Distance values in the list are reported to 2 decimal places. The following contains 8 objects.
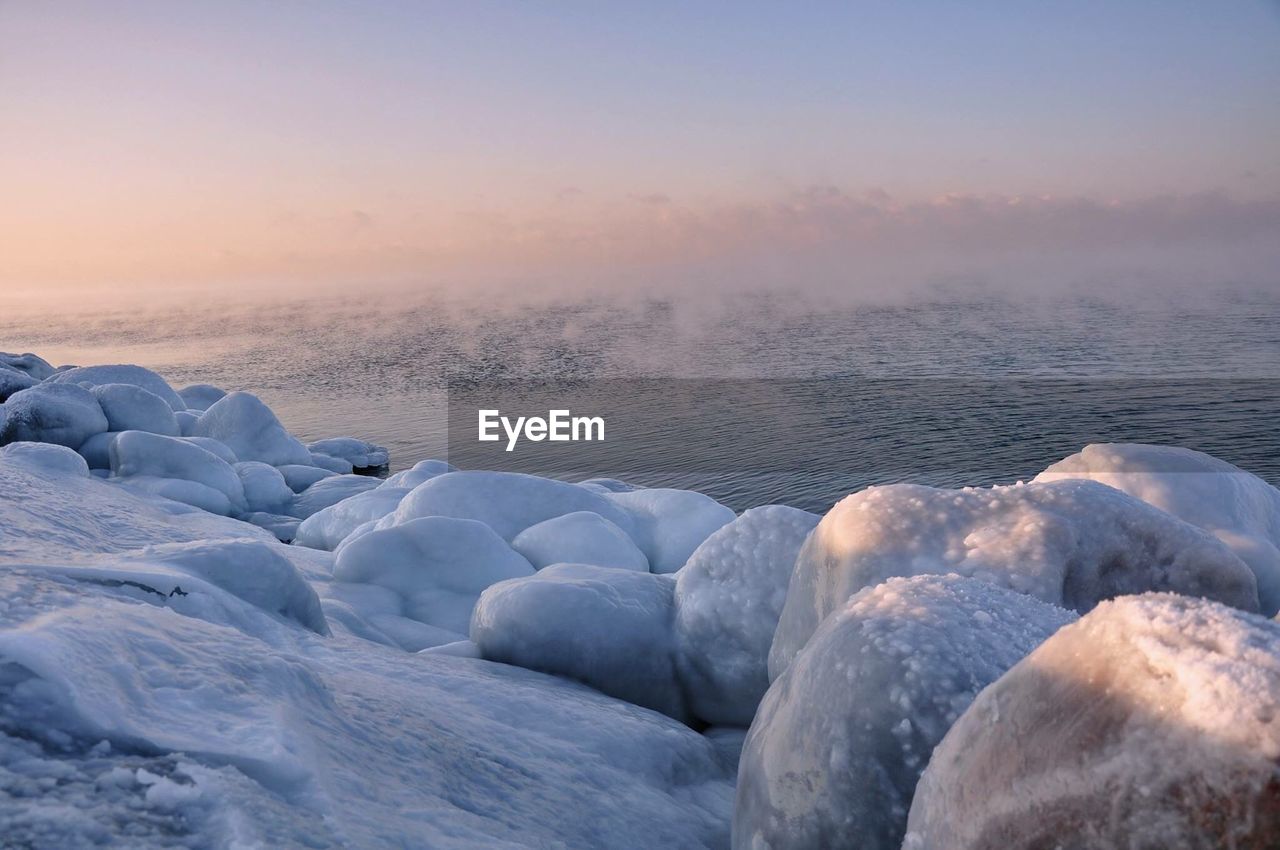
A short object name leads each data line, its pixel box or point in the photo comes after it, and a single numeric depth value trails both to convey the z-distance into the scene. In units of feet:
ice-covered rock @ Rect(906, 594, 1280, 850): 3.61
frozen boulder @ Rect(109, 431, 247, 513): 28.19
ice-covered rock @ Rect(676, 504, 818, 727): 12.26
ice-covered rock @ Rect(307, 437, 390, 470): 54.08
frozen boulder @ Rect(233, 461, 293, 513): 32.45
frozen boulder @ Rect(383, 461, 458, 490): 30.01
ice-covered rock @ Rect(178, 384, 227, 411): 50.19
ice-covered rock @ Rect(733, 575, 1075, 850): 6.38
